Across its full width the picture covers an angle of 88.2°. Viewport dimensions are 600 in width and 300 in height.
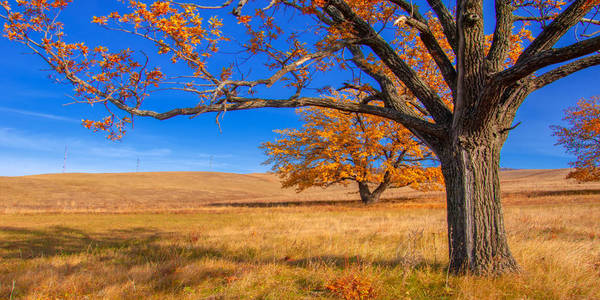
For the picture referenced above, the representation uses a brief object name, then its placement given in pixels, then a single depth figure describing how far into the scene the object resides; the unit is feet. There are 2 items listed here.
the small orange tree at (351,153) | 71.92
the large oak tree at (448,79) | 16.63
